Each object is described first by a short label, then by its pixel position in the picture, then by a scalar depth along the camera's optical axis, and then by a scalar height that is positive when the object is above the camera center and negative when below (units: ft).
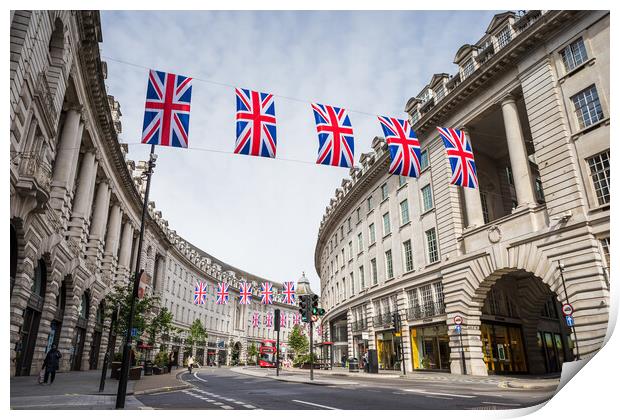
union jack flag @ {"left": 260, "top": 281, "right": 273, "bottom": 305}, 147.74 +20.54
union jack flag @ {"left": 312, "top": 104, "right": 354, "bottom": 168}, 44.04 +21.54
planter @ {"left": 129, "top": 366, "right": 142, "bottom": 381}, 71.92 -3.02
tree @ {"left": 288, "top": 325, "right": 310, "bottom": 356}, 196.24 +4.52
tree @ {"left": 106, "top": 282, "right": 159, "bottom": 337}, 88.22 +9.06
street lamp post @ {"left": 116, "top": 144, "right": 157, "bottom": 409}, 31.04 +0.26
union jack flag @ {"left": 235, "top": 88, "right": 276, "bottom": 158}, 40.32 +21.10
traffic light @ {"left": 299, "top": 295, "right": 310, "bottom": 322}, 70.85 +7.29
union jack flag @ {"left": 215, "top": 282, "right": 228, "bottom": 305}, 159.84 +21.63
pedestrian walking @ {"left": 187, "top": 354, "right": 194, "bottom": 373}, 119.85 -2.46
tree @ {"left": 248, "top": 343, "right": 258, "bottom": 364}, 300.81 -0.10
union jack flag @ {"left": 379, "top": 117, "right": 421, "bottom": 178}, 49.19 +22.89
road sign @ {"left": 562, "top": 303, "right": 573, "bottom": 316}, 55.60 +5.16
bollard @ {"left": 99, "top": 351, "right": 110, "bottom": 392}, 49.85 -2.80
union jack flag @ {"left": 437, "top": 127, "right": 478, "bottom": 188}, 55.98 +24.37
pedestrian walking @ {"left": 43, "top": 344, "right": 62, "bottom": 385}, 56.22 -0.88
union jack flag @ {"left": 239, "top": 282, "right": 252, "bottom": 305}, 163.57 +21.98
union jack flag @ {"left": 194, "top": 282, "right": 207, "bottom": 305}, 163.85 +21.93
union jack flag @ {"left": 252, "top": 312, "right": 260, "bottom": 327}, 314.96 +24.38
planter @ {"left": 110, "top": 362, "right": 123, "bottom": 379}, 79.26 -2.77
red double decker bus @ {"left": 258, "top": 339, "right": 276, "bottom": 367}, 210.38 -1.34
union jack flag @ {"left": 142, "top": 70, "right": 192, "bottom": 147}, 38.01 +21.18
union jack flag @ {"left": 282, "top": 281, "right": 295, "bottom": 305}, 153.97 +22.70
